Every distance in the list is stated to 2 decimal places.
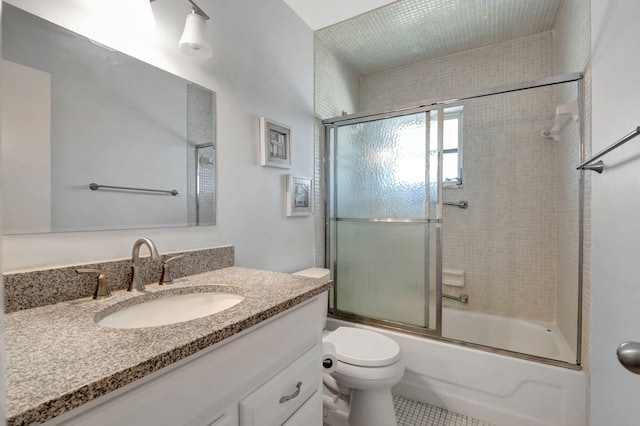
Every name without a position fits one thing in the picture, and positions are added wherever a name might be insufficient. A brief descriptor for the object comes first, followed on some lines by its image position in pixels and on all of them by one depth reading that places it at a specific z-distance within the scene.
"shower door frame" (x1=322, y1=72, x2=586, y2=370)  1.55
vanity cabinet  0.54
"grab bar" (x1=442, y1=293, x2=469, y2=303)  2.51
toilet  1.42
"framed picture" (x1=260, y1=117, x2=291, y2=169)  1.69
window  2.53
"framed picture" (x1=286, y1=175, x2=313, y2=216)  1.92
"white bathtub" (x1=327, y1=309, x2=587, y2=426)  1.51
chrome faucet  1.02
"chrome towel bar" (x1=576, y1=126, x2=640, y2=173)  0.63
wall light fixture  1.18
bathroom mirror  0.86
